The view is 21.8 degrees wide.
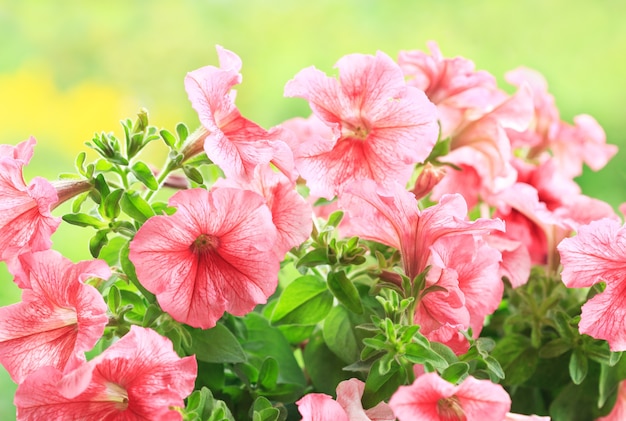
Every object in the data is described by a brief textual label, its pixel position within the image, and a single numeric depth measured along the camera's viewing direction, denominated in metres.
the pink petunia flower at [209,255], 0.76
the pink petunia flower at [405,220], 0.77
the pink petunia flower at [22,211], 0.76
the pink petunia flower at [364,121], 0.80
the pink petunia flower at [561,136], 1.01
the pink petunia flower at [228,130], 0.77
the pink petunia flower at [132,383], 0.73
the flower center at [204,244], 0.78
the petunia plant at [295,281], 0.74
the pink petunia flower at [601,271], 0.78
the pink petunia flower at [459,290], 0.78
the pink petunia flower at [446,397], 0.72
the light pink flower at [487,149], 0.91
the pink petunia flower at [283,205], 0.78
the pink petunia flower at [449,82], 0.91
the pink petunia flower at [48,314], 0.75
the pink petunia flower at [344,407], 0.75
